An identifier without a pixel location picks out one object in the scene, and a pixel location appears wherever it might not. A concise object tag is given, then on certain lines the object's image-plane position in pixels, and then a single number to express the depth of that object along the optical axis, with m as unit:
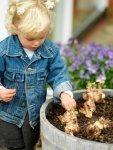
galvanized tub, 1.72
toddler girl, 1.94
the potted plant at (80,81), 1.75
